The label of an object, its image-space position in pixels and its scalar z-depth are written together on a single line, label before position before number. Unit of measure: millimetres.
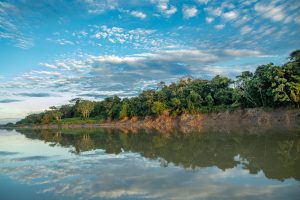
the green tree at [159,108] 50065
